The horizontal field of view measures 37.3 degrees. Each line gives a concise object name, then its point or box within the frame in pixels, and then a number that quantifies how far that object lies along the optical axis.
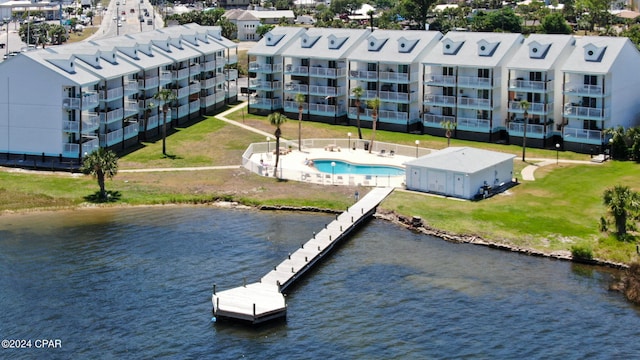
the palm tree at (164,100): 108.06
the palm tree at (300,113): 112.31
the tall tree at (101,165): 89.44
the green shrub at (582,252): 75.81
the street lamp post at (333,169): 98.90
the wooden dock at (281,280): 64.19
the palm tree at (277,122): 99.38
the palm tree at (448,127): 107.25
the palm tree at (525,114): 104.96
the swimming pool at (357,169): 102.88
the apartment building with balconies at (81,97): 100.38
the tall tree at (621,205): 78.19
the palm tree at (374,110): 110.12
